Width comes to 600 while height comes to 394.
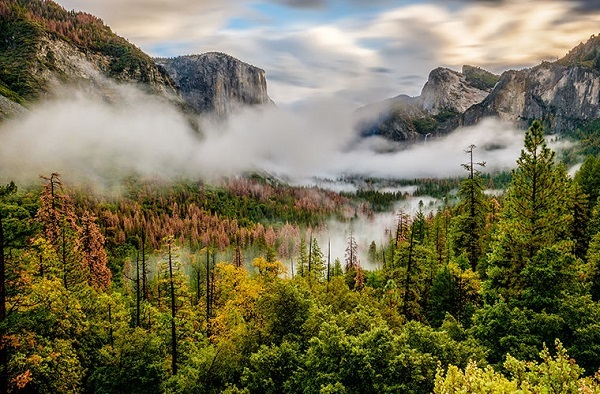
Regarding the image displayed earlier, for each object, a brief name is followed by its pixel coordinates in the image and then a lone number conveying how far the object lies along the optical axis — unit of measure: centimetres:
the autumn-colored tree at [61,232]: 3384
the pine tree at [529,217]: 2338
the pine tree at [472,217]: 3688
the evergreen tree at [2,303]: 1652
